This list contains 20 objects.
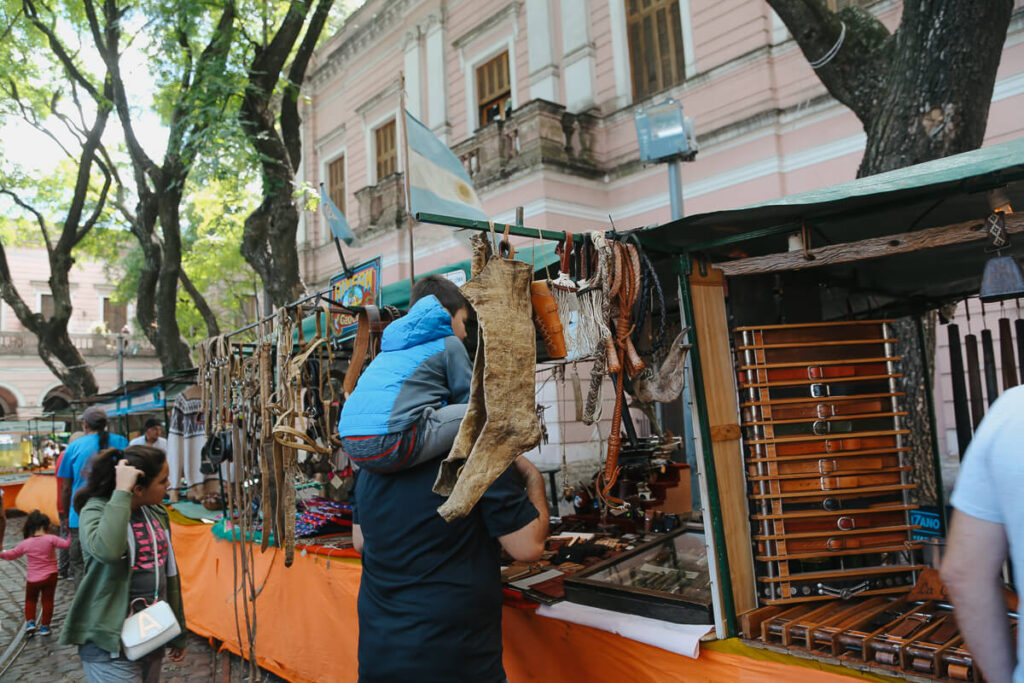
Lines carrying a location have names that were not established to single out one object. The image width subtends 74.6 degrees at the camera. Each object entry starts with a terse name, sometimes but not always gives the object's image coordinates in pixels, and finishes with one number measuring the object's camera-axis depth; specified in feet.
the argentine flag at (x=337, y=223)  16.17
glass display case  8.73
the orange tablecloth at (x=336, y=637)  8.01
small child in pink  18.60
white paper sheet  8.14
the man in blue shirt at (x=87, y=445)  18.83
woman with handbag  8.63
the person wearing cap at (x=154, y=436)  24.89
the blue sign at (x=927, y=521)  13.47
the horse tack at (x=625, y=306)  8.65
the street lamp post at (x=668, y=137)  21.43
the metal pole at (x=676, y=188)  20.85
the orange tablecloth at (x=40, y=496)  38.45
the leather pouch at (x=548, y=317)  7.84
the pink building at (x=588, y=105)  29.89
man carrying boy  6.42
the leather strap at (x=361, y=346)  12.70
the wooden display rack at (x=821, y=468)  8.83
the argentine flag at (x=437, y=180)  10.41
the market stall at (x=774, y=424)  7.66
